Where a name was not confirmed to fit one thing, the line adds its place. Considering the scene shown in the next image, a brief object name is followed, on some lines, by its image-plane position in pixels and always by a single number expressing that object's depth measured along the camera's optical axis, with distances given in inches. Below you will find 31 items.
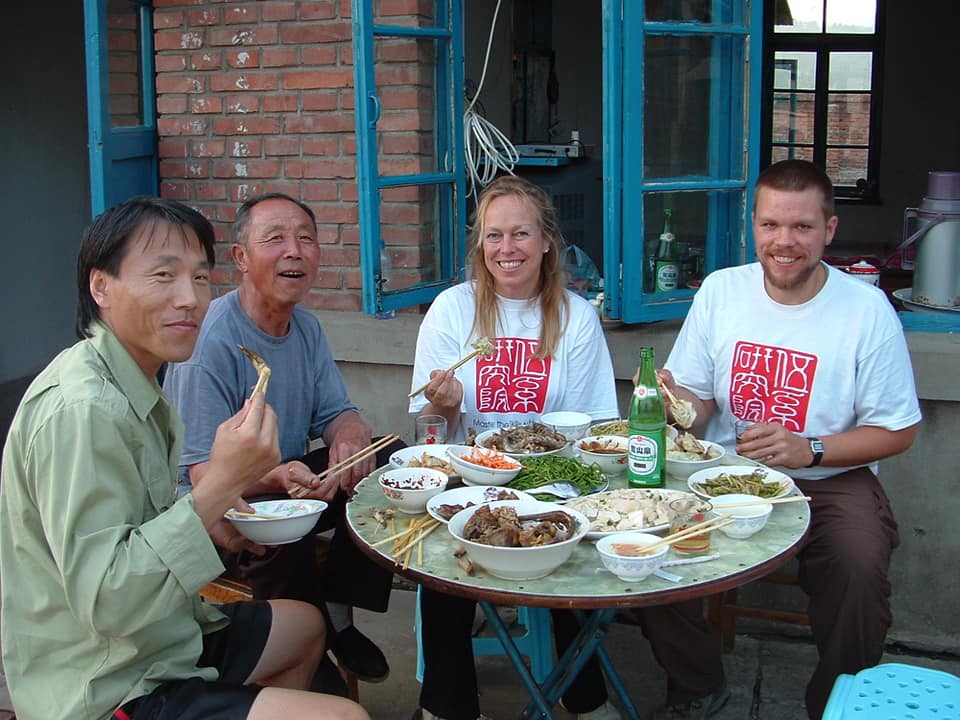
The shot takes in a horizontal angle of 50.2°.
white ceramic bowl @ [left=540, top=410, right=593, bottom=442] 110.6
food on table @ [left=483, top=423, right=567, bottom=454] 104.1
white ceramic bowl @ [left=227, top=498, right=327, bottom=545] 89.6
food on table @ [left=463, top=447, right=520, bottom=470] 96.9
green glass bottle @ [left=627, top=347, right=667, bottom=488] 94.7
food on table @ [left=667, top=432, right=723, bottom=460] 102.0
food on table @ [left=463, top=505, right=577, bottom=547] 80.0
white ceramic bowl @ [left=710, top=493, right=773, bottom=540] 85.3
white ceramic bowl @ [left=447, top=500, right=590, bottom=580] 77.2
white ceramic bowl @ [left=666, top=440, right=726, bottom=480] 99.4
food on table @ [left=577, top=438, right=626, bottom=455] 104.0
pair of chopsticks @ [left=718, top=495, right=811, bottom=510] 86.9
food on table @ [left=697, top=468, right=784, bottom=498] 93.7
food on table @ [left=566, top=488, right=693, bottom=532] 85.9
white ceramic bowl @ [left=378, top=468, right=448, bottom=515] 91.6
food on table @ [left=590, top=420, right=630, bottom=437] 111.3
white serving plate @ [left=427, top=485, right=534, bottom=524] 90.9
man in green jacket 70.1
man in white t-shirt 107.3
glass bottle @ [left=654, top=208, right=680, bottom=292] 155.1
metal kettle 157.2
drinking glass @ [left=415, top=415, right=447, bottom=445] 107.5
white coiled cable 184.1
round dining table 77.0
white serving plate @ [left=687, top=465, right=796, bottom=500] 94.6
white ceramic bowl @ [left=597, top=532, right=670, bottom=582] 77.3
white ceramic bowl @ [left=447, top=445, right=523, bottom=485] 95.3
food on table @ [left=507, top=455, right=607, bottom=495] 96.0
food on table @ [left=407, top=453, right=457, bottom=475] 100.6
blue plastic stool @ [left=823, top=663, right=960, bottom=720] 76.8
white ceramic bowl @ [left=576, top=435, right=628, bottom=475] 101.3
